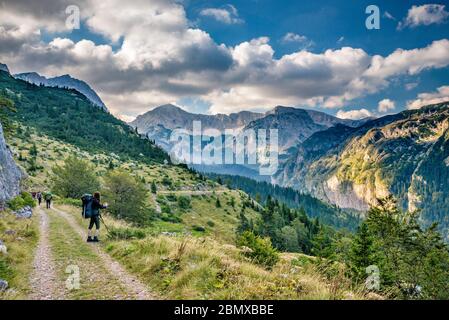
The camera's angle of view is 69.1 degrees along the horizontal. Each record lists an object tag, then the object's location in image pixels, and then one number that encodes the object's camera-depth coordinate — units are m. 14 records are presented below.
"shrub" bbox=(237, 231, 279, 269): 15.88
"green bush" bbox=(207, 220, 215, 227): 91.35
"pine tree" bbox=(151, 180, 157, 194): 104.24
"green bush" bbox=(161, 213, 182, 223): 79.75
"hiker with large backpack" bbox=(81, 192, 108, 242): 20.86
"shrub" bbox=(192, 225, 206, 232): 79.74
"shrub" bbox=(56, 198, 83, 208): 51.72
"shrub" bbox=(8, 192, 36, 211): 31.36
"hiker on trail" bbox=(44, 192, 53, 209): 45.91
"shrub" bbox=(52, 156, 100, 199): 62.94
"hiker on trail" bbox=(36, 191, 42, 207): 51.80
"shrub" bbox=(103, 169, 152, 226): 49.72
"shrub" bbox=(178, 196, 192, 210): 98.25
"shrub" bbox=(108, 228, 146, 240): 21.17
